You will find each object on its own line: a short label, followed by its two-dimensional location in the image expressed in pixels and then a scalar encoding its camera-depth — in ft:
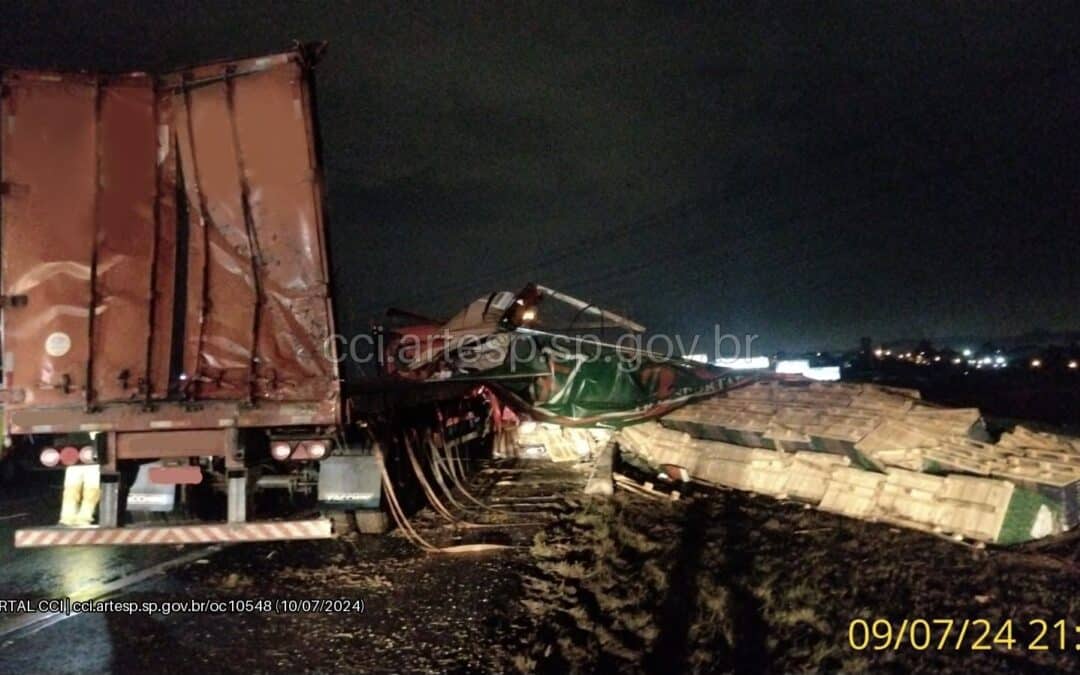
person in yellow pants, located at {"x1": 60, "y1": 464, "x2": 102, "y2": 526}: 23.12
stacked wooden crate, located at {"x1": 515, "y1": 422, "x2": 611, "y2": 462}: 45.28
